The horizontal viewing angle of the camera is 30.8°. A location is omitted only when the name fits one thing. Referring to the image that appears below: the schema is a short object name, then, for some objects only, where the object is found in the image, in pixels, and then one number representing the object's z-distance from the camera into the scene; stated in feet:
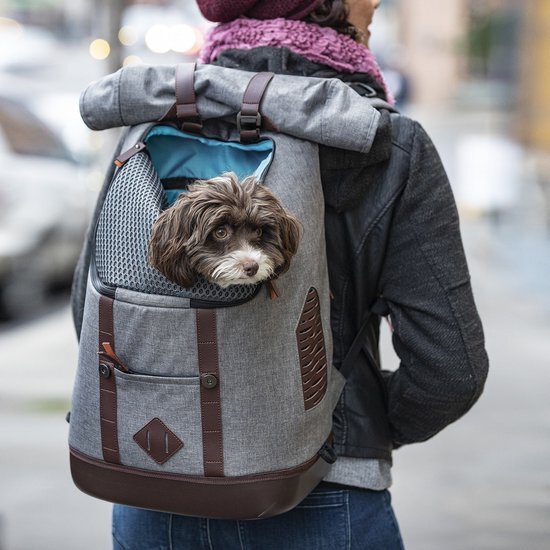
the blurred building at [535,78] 29.27
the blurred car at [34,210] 27.07
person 5.84
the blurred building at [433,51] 111.96
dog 4.91
